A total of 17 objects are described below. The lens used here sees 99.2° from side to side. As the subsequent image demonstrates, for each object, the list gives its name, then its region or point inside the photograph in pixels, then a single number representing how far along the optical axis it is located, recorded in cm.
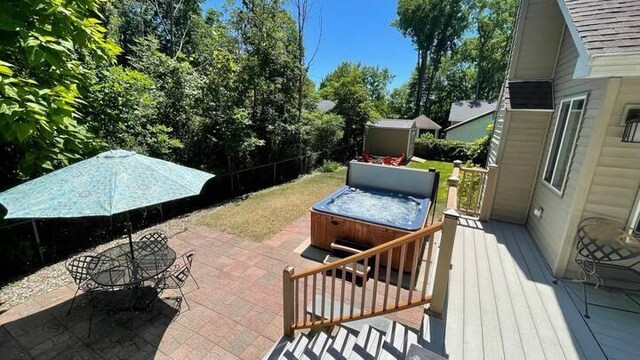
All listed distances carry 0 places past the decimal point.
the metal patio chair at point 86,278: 357
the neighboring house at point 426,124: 2298
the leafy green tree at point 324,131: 1342
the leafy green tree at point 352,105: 1659
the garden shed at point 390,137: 1747
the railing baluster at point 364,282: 284
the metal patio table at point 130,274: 359
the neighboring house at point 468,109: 2481
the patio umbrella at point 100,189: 274
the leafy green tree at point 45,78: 312
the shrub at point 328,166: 1392
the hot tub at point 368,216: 524
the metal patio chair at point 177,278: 392
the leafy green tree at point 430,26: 2747
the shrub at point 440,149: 1794
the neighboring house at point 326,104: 2179
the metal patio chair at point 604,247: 325
